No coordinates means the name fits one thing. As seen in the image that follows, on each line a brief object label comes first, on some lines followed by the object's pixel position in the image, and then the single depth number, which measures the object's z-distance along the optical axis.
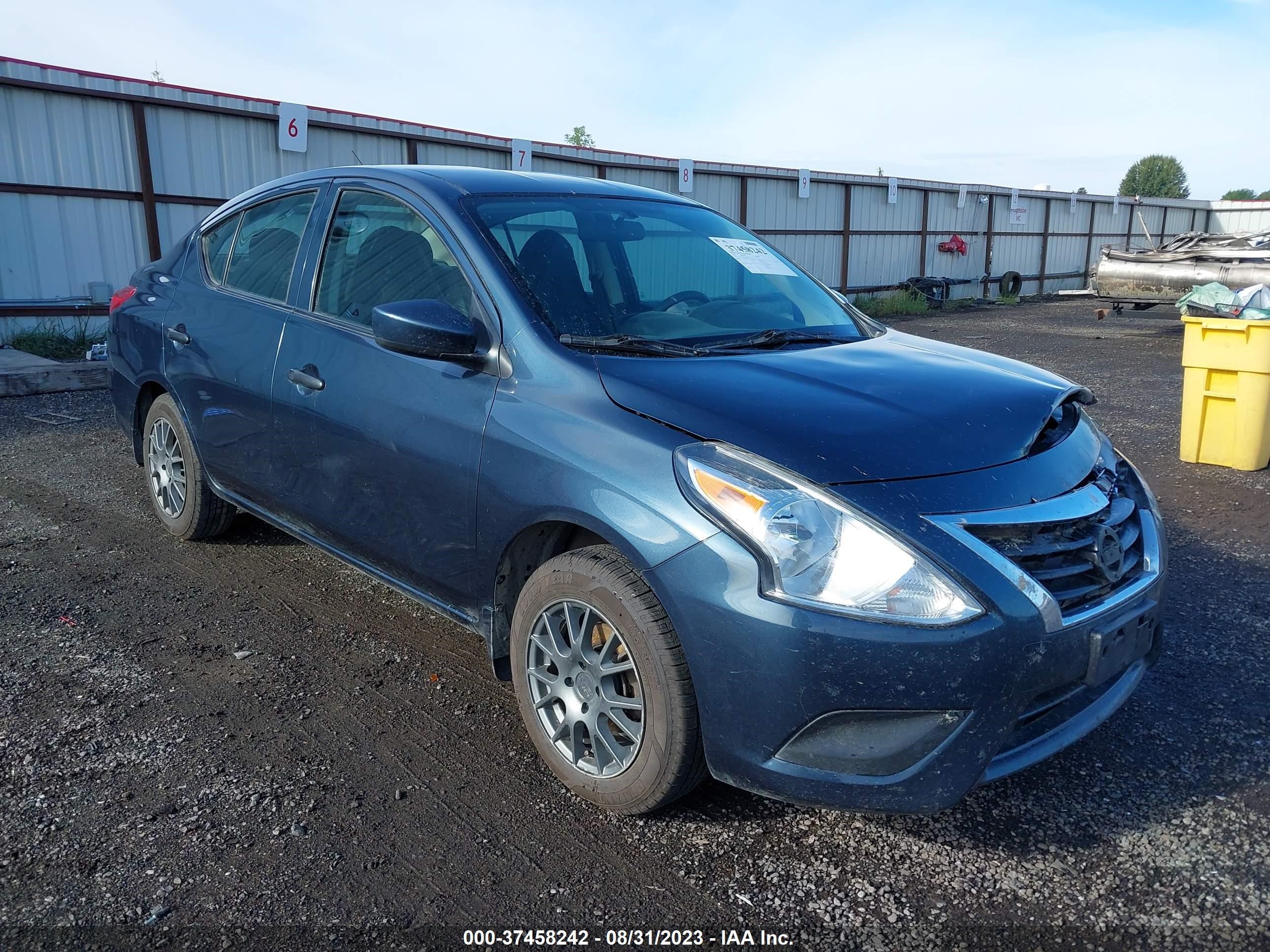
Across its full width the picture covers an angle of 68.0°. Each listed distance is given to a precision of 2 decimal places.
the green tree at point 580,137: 89.38
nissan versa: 2.12
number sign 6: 12.91
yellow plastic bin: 6.20
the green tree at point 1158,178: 94.38
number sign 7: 15.46
